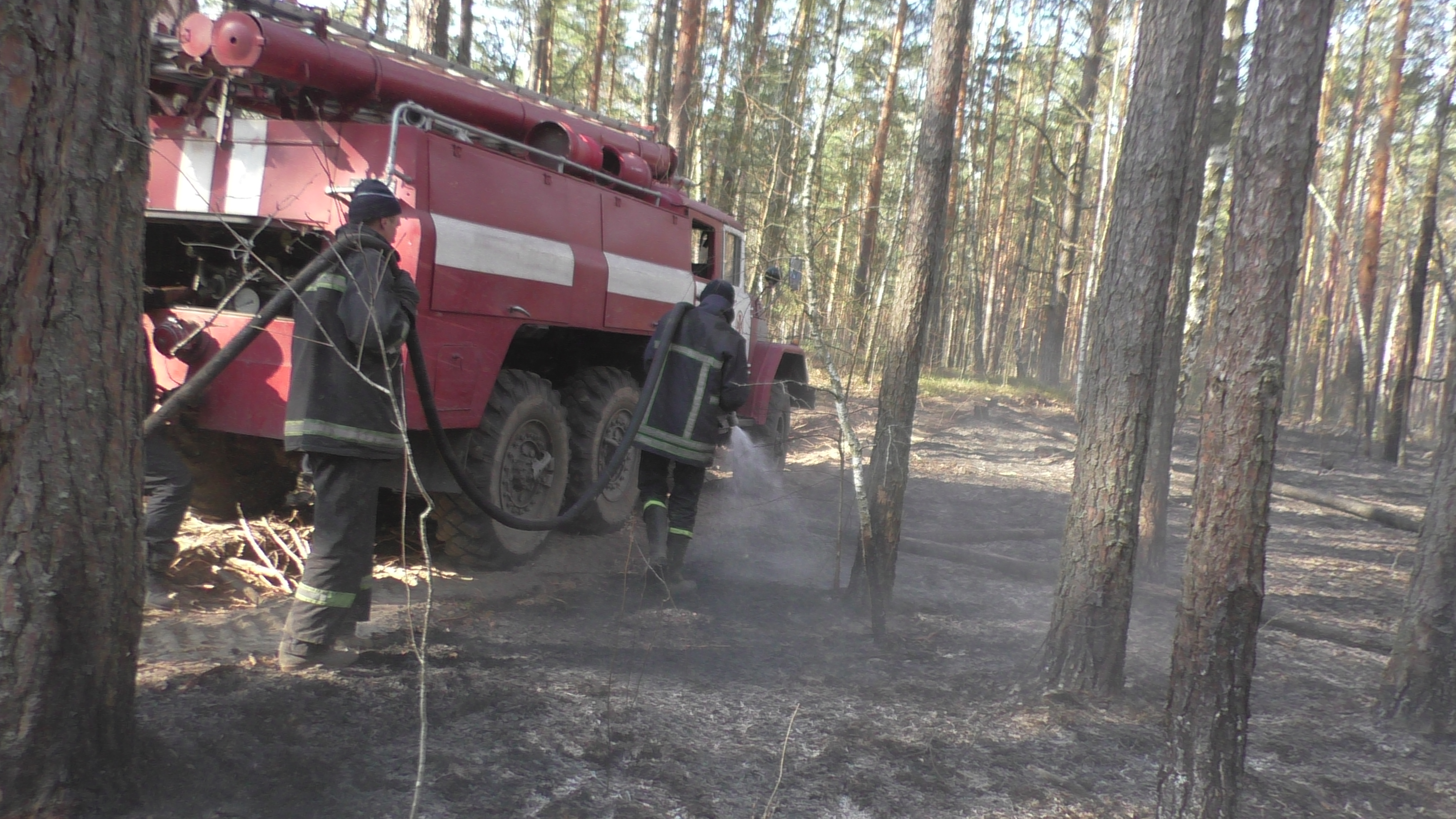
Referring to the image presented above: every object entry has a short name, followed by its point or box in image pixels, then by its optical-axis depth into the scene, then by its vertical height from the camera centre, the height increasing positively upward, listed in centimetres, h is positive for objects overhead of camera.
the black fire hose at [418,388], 368 -33
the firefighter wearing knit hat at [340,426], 364 -41
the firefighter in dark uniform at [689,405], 544 -26
